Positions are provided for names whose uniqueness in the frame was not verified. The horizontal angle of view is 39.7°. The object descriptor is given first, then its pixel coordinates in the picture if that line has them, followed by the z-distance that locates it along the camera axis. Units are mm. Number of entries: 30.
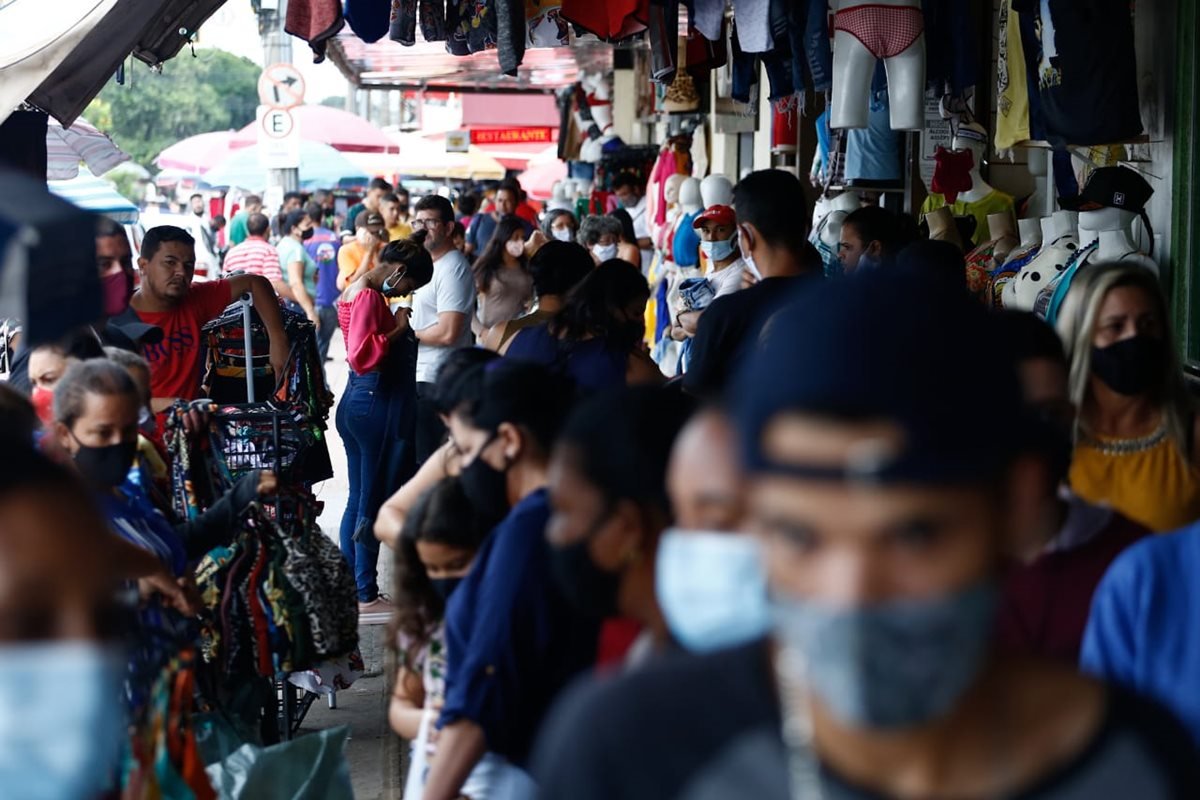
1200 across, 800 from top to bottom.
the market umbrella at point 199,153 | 27906
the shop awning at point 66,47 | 6426
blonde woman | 3729
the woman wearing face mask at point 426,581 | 3768
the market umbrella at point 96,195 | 13688
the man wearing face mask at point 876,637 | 1540
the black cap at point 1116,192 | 6250
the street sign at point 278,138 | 18438
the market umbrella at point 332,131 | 27109
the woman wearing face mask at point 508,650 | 2998
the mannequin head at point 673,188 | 12738
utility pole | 9359
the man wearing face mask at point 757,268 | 5238
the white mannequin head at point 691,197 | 11672
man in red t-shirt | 6691
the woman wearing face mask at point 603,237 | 13328
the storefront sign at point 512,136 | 36250
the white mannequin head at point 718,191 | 11125
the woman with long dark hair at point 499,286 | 9727
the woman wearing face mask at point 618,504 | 2391
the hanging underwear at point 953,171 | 9266
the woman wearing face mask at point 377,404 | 7965
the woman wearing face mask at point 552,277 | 6730
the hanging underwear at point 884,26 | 6938
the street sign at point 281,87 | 18453
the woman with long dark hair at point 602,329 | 5641
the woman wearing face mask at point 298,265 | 14812
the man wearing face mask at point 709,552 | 2057
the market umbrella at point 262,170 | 23172
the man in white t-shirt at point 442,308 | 8273
